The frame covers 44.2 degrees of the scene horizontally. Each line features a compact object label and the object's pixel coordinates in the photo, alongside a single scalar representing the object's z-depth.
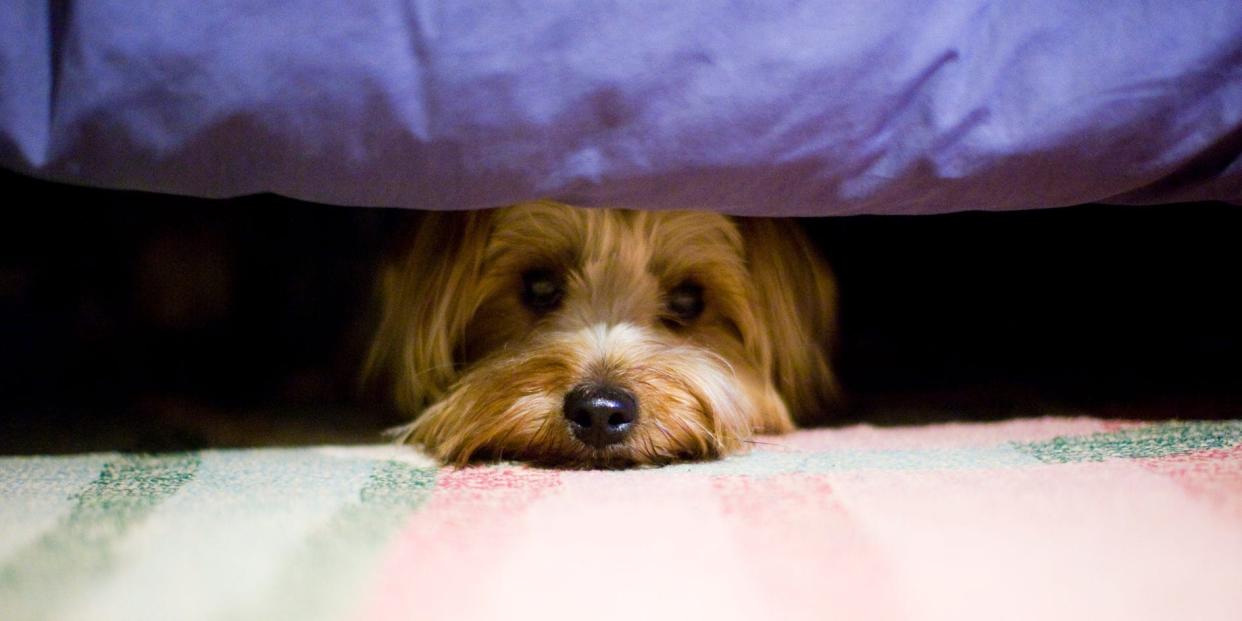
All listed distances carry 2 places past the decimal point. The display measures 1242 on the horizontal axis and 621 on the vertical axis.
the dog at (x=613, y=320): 0.48
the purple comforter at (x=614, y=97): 0.40
